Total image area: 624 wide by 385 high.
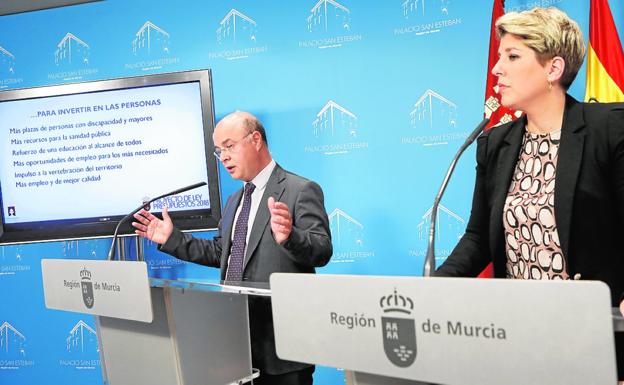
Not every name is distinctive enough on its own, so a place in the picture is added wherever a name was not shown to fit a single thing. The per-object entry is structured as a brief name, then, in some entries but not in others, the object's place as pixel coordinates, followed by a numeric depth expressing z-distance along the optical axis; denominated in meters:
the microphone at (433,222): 1.20
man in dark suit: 2.19
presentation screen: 3.40
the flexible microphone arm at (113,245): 2.21
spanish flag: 2.77
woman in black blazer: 1.44
